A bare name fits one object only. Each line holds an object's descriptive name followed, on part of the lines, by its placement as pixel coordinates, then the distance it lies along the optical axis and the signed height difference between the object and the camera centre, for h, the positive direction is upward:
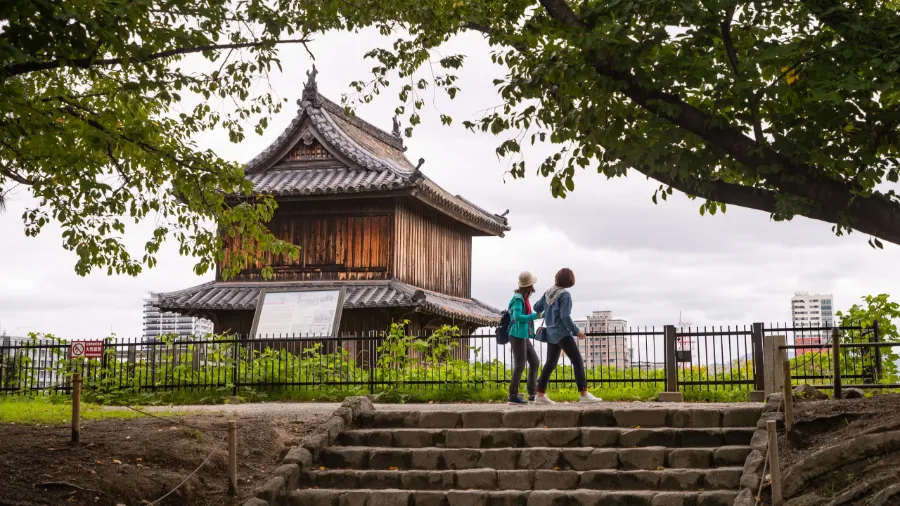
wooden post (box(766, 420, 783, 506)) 8.32 -1.21
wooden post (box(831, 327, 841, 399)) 11.34 -0.16
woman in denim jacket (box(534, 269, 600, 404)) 12.59 +0.27
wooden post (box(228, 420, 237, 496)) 9.92 -1.28
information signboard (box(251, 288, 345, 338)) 21.53 +0.79
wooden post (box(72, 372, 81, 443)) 10.35 -0.82
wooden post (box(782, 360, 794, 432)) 9.91 -0.67
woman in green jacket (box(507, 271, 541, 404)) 12.99 +0.32
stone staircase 9.76 -1.37
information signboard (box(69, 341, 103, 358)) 18.28 -0.09
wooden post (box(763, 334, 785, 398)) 14.40 -0.36
